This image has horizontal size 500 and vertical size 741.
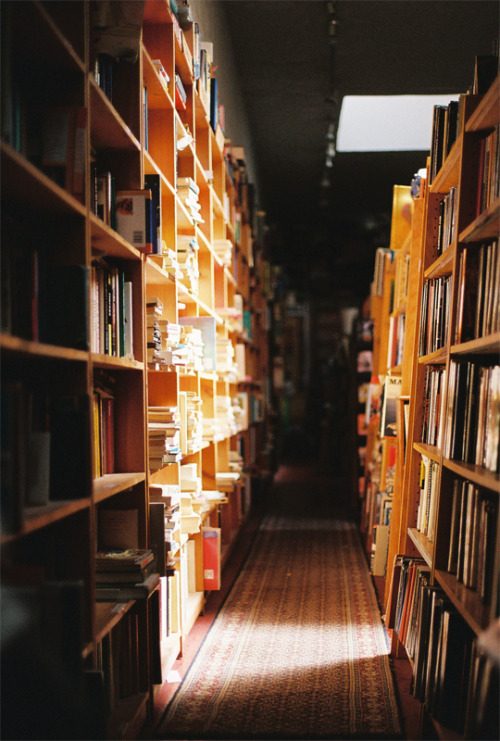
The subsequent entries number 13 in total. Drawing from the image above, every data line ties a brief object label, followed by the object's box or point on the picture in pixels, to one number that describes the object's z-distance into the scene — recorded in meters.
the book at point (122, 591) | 1.86
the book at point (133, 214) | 2.00
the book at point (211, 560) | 3.33
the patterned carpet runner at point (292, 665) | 2.14
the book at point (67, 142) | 1.52
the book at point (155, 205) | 2.14
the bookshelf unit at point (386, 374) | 3.37
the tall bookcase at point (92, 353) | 1.27
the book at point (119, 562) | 1.92
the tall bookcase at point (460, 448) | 1.59
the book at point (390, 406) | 3.29
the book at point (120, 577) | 1.91
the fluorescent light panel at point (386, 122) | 6.60
